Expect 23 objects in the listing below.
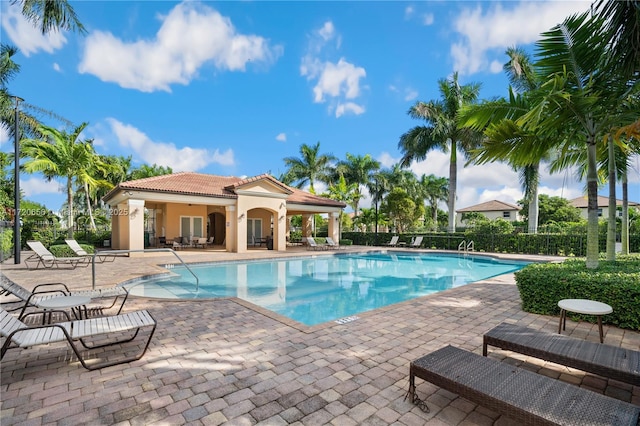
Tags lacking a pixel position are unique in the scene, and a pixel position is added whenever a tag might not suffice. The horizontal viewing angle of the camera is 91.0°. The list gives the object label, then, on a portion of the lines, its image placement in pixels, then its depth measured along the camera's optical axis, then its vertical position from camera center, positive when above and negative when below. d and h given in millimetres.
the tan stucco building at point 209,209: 17812 +750
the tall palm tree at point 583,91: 5785 +2403
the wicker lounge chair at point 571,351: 2944 -1400
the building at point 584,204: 42394 +1958
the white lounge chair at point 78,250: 13994 -1396
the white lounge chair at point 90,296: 5262 -1401
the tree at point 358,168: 34375 +5534
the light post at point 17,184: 12539 +1423
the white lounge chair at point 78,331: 3473 -1351
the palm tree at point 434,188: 48438 +4696
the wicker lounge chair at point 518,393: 2223 -1400
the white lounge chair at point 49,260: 12180 -1731
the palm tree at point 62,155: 16734 +3547
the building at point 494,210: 52938 +1406
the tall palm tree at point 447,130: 23844 +6934
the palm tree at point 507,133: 6723 +1821
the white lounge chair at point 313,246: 22828 -2007
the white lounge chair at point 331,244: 23922 -1942
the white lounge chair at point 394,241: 26078 -1874
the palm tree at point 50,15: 8094 +5425
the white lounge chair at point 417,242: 24408 -1837
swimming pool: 8898 -2433
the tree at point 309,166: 34094 +5729
